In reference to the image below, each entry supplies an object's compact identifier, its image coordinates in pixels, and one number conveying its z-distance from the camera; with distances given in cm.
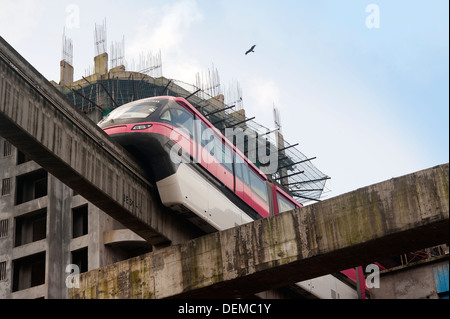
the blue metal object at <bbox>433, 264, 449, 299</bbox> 2894
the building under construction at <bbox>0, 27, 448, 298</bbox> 3956
